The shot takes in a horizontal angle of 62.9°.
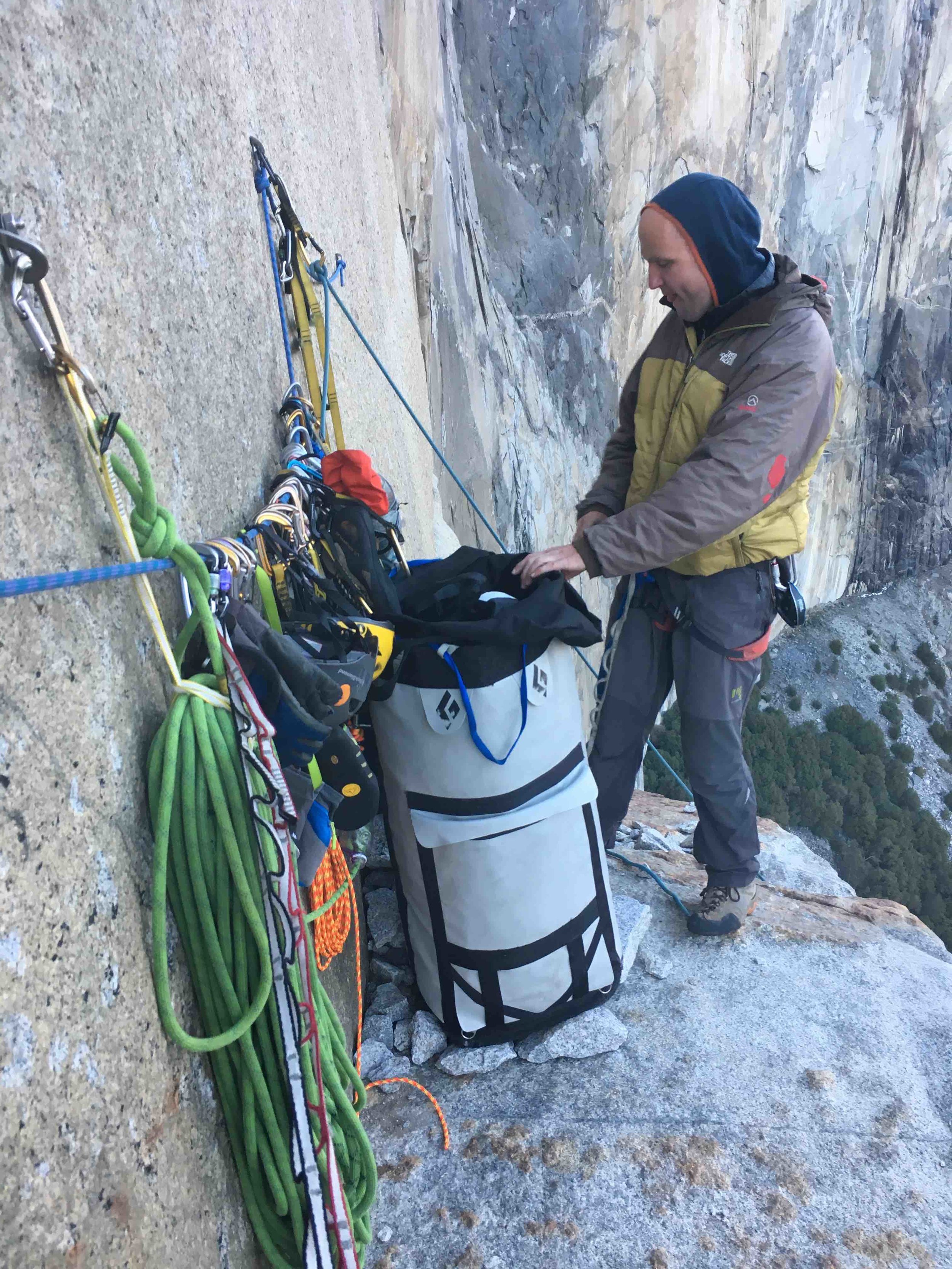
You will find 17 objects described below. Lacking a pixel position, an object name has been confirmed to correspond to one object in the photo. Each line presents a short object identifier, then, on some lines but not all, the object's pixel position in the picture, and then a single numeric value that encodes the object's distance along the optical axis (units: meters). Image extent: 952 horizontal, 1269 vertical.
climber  1.68
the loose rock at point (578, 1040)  1.63
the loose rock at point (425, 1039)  1.63
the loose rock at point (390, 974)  1.83
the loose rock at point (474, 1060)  1.60
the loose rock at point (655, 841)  3.18
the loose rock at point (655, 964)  1.90
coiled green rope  0.90
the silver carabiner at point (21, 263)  0.75
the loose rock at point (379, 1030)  1.68
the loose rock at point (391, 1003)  1.74
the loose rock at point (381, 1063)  1.61
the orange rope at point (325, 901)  1.21
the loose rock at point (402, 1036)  1.67
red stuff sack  1.77
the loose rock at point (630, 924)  1.90
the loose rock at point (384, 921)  1.91
